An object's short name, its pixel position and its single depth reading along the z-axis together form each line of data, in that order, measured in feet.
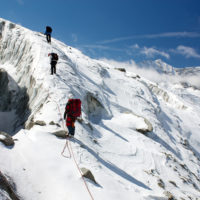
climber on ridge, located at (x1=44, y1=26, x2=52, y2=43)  72.53
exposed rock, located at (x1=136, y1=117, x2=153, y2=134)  63.10
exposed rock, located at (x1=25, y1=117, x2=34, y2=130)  34.71
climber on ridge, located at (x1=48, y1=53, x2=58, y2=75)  50.62
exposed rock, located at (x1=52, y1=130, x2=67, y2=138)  31.08
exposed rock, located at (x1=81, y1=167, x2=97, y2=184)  23.94
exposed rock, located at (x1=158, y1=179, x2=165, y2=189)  38.94
